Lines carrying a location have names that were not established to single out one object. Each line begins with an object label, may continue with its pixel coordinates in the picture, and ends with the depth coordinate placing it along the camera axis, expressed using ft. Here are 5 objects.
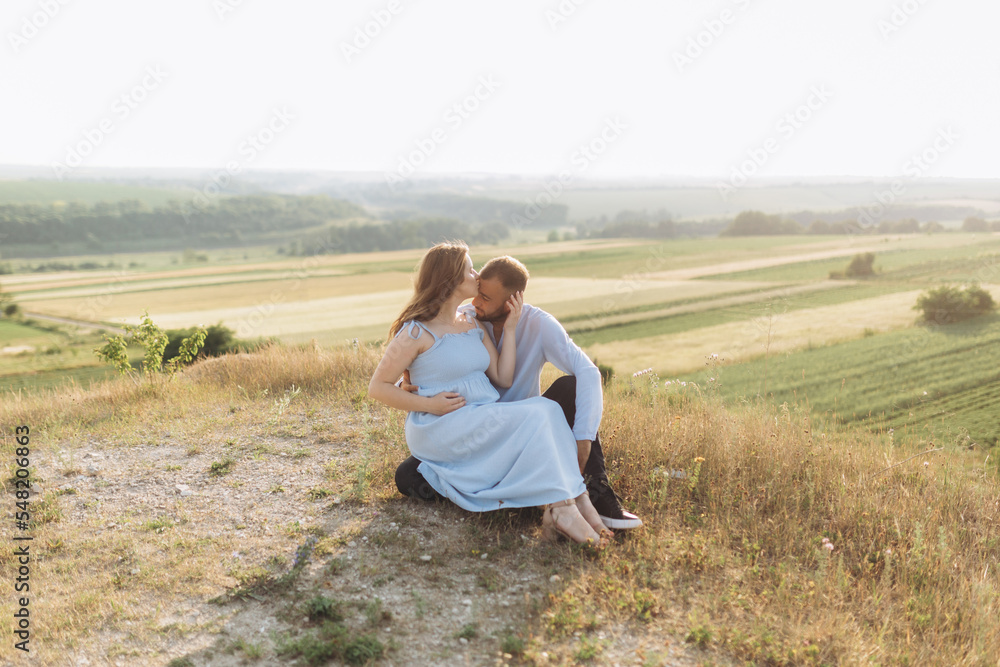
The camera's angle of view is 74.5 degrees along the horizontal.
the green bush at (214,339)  78.07
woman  13.09
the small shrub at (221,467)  17.65
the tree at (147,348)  27.25
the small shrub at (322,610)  10.85
